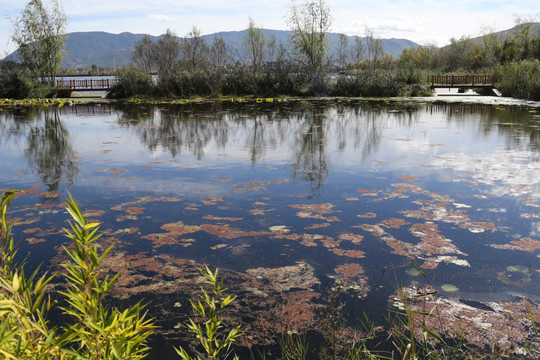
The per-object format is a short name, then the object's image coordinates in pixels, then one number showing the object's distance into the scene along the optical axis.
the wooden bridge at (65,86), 28.27
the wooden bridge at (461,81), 31.64
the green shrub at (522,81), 21.31
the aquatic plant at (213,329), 1.83
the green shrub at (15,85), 26.19
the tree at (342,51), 29.05
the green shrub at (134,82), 26.19
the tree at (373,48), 30.14
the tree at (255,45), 27.53
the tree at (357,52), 30.36
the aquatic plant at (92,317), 1.47
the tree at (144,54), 28.67
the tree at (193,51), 29.70
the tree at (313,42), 28.53
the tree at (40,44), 27.92
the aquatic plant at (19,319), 1.34
